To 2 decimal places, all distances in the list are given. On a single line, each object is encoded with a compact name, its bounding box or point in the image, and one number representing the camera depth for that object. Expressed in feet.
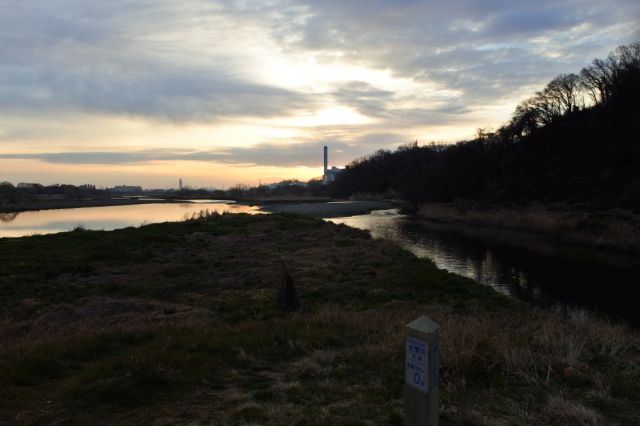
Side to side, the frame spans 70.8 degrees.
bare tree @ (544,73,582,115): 238.68
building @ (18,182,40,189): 555.90
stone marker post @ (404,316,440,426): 11.41
